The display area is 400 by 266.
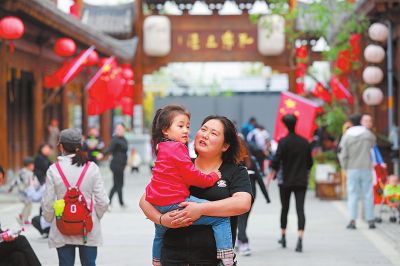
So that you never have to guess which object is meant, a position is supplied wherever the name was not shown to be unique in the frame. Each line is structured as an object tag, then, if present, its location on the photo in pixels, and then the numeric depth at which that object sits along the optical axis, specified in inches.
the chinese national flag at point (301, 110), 610.5
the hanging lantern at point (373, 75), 762.2
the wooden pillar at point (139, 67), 1353.3
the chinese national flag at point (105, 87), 1045.8
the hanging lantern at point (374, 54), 751.1
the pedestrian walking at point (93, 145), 751.7
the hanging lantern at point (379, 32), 734.5
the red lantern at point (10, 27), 648.4
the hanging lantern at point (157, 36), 1331.2
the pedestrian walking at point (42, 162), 540.7
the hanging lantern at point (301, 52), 931.5
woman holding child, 197.6
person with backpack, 281.0
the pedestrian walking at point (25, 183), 520.3
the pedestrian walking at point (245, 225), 415.5
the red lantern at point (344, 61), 802.2
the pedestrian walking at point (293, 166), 430.0
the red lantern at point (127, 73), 1197.7
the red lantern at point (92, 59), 952.3
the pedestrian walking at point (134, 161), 1126.4
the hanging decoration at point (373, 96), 761.6
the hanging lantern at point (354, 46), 802.8
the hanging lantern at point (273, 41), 1314.0
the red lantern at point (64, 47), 836.6
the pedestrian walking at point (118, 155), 629.0
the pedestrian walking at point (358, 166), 513.7
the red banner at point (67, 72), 880.3
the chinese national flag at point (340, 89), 856.3
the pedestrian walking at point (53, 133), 928.9
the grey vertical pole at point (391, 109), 710.5
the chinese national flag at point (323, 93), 924.4
